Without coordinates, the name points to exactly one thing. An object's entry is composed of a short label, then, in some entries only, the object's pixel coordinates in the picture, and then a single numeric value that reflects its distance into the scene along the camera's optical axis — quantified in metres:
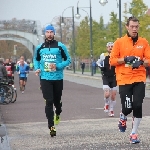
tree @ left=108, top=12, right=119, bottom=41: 65.06
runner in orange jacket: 8.39
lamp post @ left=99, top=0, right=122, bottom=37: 36.09
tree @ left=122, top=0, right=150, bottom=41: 53.53
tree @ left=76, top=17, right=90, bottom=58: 82.44
